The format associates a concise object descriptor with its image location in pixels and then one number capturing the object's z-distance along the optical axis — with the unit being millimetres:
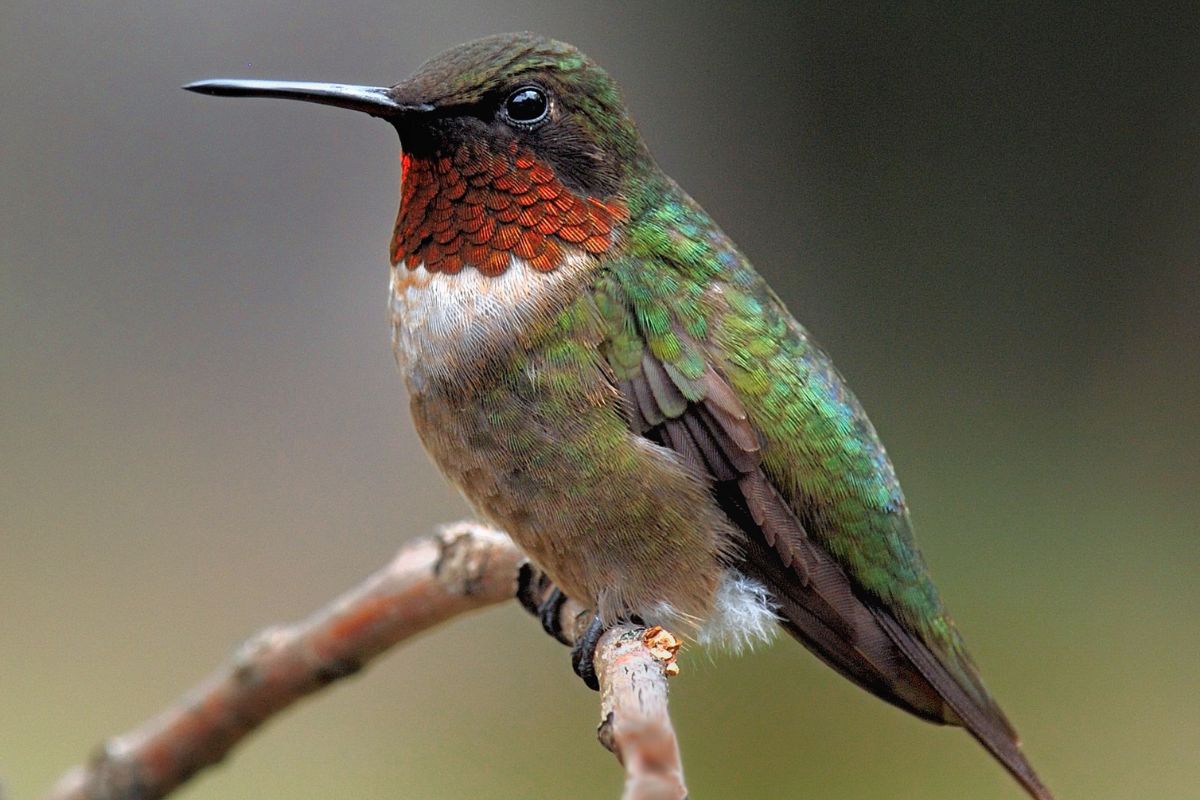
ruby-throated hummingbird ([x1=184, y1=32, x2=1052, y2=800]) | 1259
